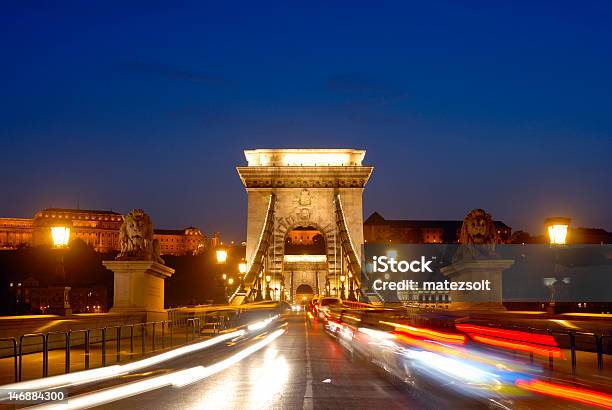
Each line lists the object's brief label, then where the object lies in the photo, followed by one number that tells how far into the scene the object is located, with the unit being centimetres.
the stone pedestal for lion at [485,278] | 2556
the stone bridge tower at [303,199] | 9262
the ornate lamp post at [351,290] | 8025
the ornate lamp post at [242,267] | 6138
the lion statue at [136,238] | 2833
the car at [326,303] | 5905
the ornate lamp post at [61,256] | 2345
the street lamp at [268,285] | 8983
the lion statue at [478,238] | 2630
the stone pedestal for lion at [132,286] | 2780
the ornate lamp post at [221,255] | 4172
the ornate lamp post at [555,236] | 2214
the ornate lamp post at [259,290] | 8006
